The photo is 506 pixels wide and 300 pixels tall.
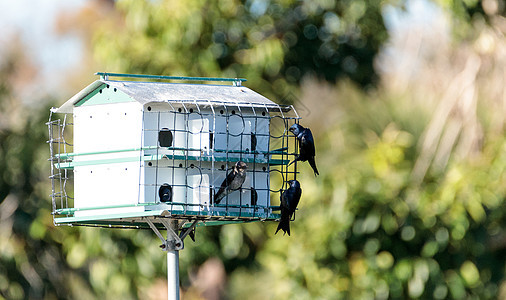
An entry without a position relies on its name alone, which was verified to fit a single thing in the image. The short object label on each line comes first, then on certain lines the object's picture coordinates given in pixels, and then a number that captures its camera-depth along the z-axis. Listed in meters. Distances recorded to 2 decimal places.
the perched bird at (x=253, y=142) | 17.12
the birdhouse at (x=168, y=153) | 16.34
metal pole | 15.85
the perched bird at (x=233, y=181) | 16.08
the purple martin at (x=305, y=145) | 16.69
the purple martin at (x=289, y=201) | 16.50
